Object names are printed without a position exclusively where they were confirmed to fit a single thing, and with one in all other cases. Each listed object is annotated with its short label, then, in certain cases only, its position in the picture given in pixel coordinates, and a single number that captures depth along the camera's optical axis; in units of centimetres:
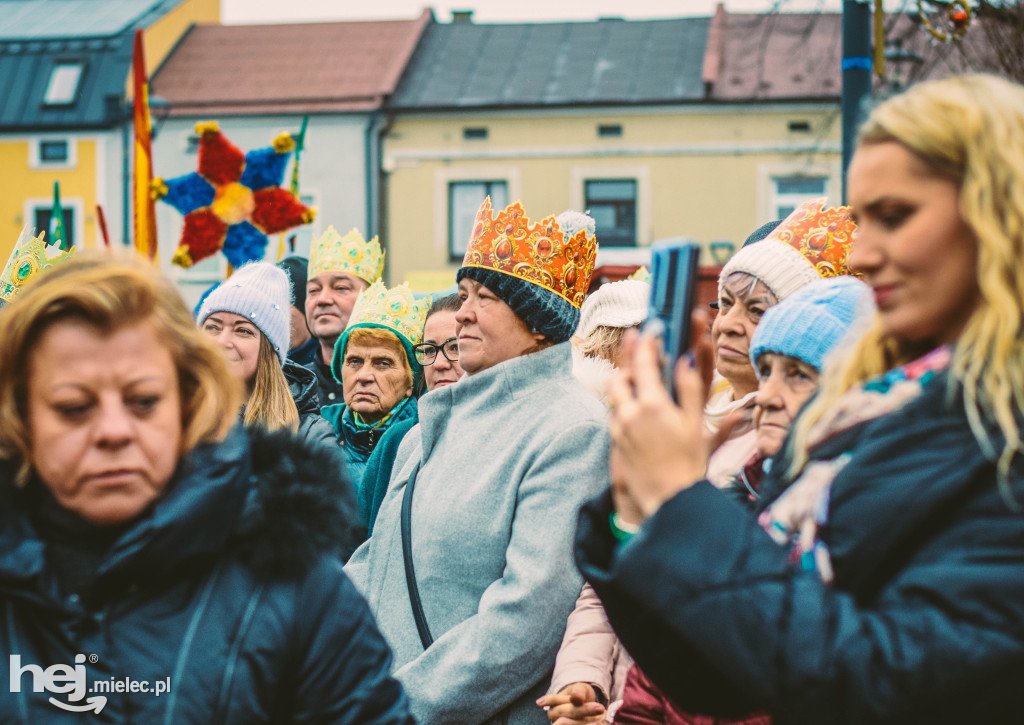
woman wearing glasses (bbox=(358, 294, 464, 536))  400
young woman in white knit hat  420
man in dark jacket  586
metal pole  552
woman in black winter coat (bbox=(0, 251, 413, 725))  178
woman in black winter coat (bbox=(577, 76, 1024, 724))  139
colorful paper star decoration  572
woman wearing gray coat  292
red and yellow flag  582
